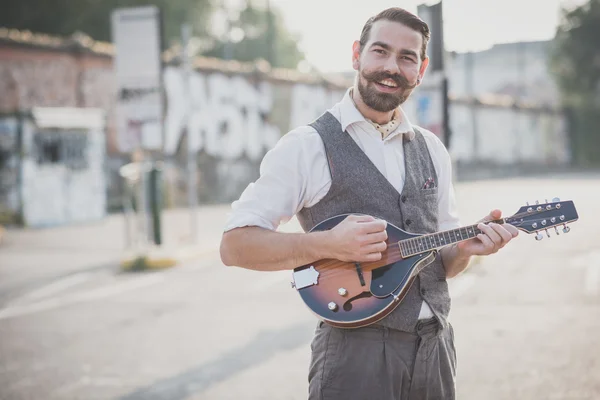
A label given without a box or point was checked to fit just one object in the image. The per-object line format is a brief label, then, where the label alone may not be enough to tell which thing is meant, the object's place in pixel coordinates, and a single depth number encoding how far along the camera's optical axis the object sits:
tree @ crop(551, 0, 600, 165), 45.19
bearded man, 2.62
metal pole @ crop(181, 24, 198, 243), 14.18
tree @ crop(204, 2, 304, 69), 56.31
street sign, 12.42
